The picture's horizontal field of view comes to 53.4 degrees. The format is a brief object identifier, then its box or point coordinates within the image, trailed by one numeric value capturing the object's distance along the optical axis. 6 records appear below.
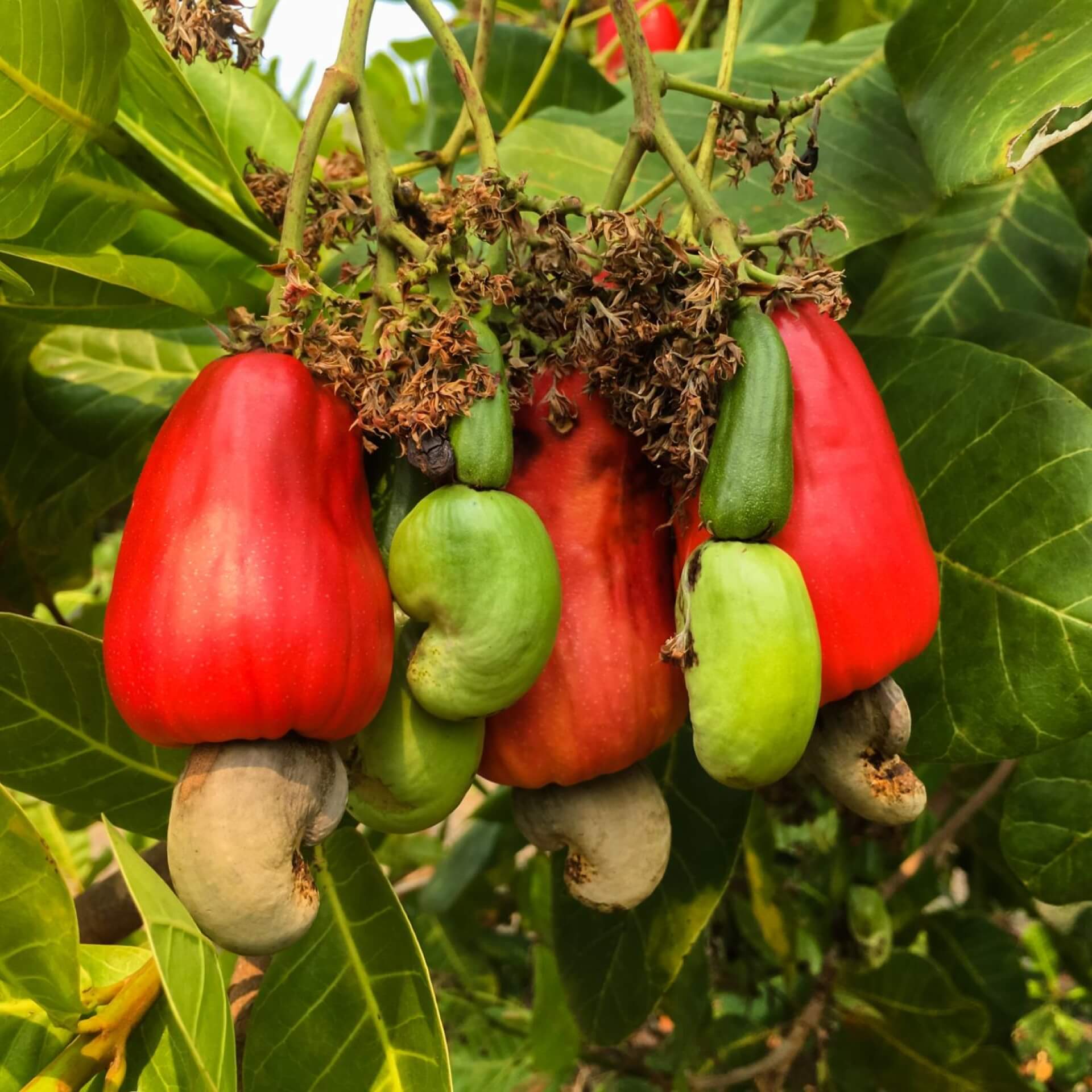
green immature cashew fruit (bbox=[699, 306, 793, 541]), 0.18
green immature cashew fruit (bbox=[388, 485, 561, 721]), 0.17
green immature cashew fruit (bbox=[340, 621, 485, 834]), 0.19
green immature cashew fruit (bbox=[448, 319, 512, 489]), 0.18
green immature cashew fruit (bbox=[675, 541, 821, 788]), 0.17
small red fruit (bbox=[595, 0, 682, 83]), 0.56
